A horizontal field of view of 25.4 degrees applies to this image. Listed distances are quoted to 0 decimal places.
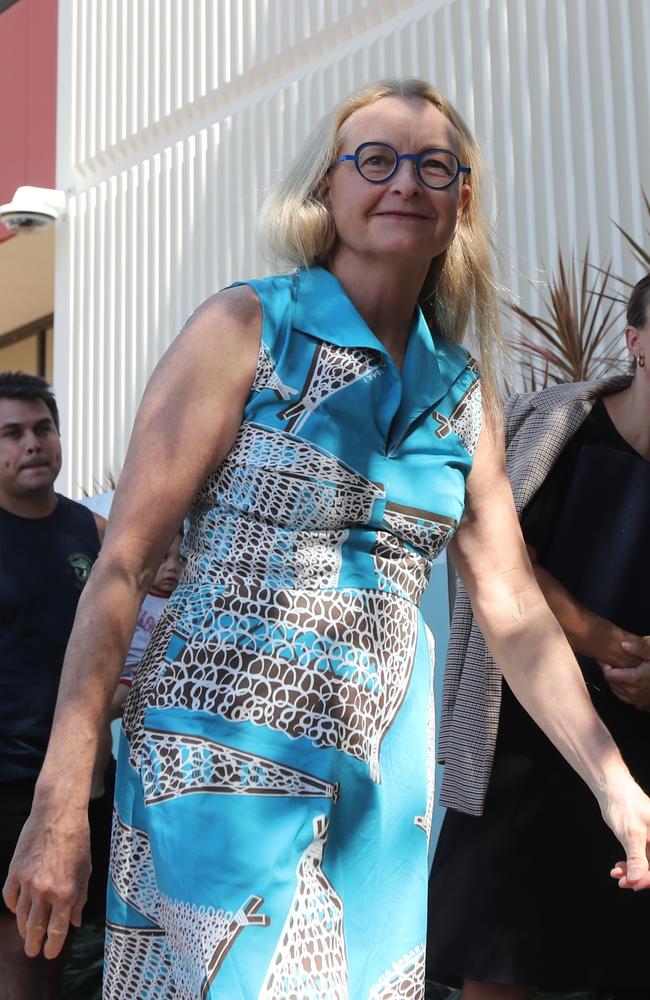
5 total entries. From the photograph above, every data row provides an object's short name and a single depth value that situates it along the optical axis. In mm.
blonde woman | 1881
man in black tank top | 4379
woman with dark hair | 3150
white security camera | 8875
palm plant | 5504
